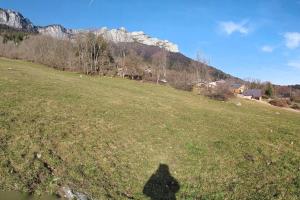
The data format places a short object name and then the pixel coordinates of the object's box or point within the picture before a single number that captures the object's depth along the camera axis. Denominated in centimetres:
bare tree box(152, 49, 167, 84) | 8659
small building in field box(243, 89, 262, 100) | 9771
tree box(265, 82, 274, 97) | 11154
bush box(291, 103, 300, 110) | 6759
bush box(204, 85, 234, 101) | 4288
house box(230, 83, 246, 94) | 12532
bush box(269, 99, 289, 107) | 7163
